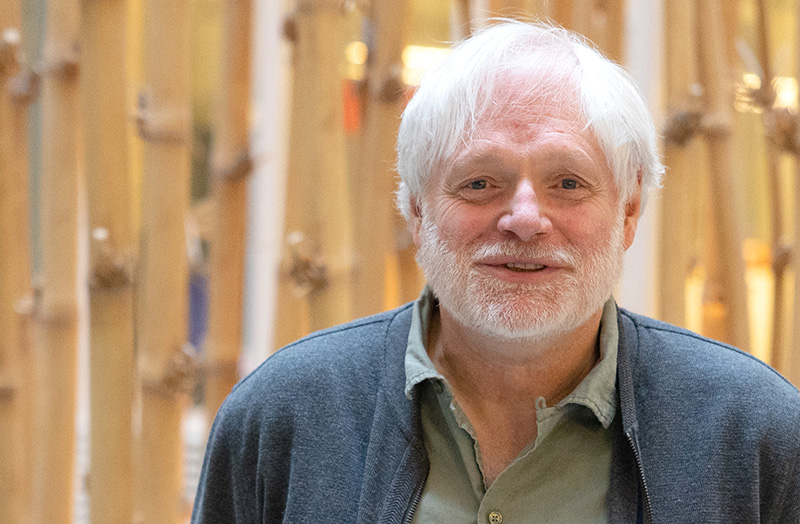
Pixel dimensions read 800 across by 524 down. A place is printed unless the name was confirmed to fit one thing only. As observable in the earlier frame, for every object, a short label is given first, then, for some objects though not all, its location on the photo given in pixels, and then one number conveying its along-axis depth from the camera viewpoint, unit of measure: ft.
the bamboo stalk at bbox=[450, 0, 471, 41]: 6.50
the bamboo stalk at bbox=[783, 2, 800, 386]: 6.14
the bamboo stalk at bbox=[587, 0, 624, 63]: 6.39
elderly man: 5.38
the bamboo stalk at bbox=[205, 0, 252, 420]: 6.34
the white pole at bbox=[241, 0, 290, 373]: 7.14
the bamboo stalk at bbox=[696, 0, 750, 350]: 6.27
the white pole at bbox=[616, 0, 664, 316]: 7.06
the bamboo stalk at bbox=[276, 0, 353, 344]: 6.15
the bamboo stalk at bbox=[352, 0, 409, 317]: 6.34
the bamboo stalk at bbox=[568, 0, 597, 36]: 6.31
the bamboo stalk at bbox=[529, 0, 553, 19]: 6.28
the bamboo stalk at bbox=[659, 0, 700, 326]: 6.21
